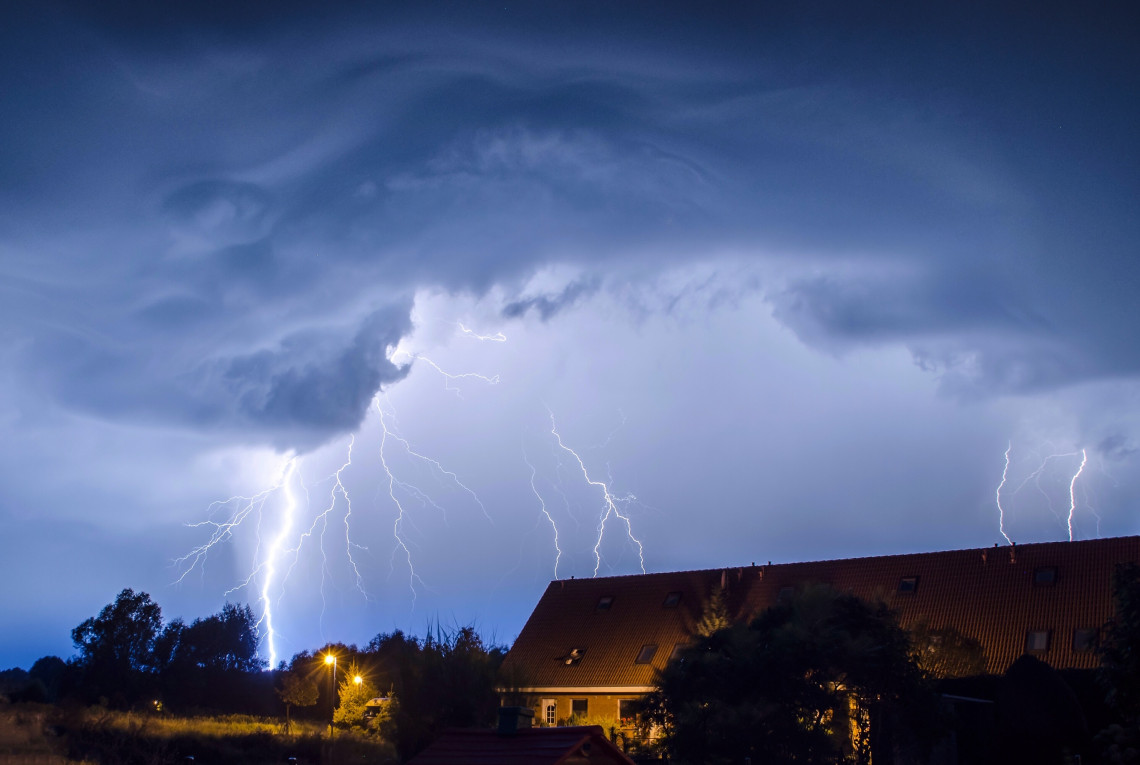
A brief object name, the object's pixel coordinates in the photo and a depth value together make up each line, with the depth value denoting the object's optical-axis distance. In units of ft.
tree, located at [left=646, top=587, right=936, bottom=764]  76.23
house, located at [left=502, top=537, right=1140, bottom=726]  105.50
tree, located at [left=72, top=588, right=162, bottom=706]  199.21
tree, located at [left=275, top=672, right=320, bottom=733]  193.98
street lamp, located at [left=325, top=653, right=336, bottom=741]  100.09
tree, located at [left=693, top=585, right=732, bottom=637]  102.87
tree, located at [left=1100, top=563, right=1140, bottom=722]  57.41
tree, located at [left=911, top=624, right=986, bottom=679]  88.01
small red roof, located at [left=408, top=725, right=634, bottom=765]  50.85
